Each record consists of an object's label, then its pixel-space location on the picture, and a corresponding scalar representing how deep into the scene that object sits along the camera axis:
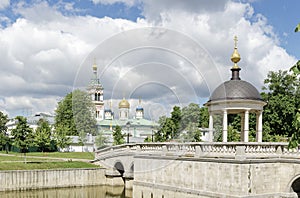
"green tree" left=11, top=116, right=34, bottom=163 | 40.78
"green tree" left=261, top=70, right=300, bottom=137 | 43.22
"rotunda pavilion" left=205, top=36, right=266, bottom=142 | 23.34
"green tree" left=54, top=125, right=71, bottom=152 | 54.72
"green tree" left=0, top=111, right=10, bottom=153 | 56.22
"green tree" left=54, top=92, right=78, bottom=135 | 69.44
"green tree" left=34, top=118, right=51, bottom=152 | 51.50
